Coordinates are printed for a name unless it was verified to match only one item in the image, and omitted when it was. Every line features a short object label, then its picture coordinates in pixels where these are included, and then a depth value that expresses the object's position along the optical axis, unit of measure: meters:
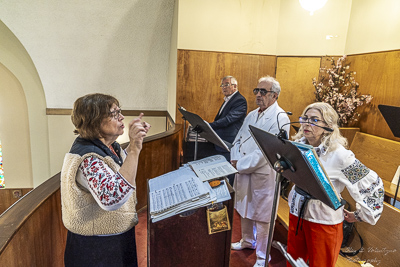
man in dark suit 3.09
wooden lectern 1.18
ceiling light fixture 3.42
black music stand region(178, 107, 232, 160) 1.98
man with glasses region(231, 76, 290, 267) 2.02
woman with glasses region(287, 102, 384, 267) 1.37
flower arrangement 3.75
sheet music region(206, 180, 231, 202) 1.15
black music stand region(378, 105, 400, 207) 2.39
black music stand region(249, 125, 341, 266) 1.00
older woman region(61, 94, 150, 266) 1.05
